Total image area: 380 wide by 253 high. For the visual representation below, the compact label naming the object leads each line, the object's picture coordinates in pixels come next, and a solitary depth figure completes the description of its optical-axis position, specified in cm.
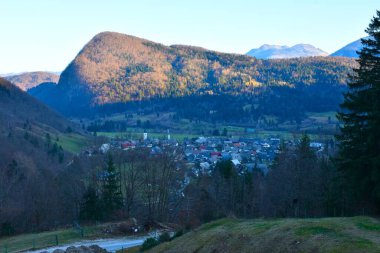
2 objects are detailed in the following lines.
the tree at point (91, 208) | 4309
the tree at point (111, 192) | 4631
